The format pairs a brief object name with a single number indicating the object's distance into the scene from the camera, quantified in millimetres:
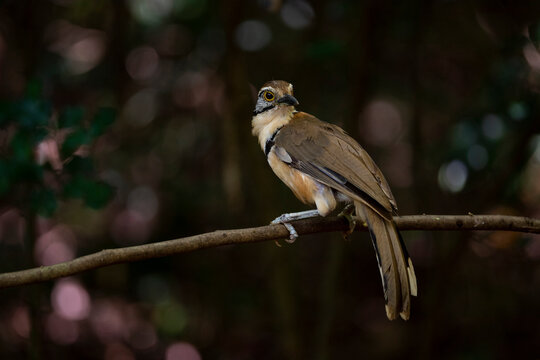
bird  4840
